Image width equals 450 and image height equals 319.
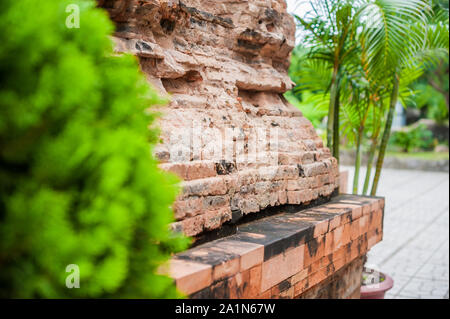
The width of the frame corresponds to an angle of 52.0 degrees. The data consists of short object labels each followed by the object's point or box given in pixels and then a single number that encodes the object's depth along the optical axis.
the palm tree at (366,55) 3.41
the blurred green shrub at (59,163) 0.96
